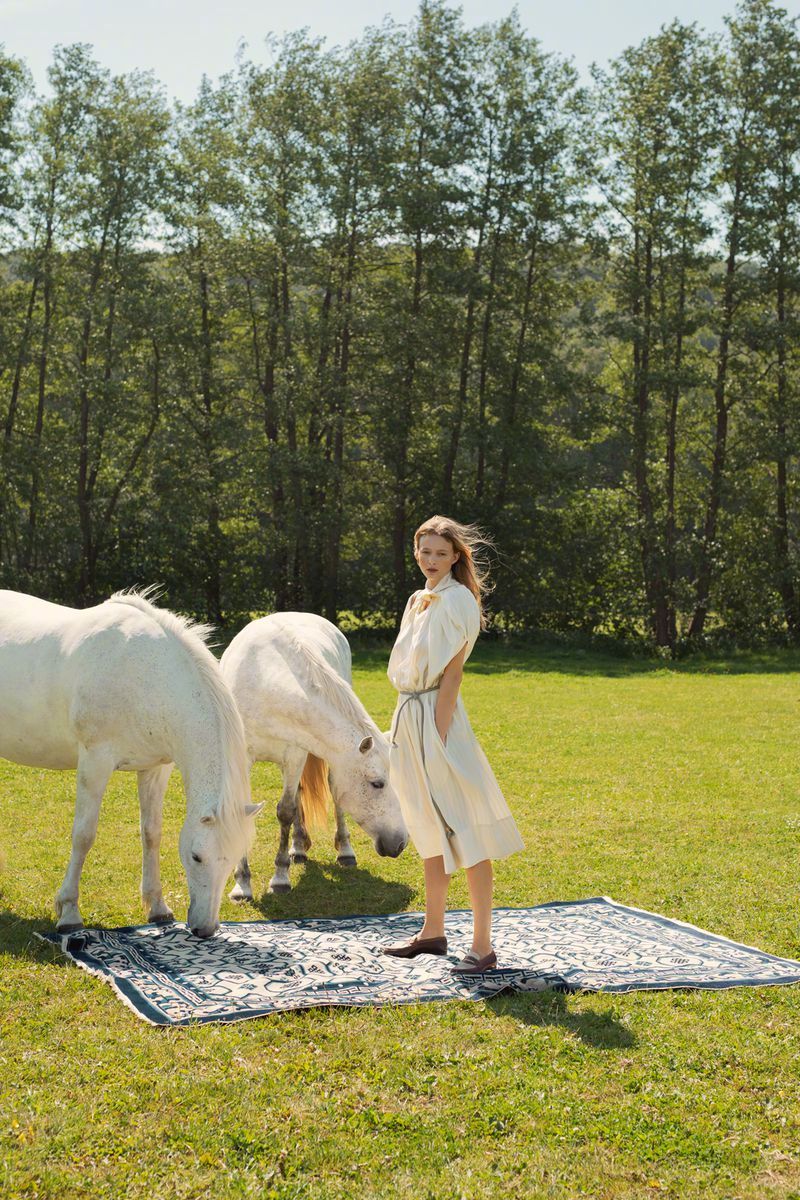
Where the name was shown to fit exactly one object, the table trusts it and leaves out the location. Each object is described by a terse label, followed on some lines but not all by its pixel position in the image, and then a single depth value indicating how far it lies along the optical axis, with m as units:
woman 5.39
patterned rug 4.95
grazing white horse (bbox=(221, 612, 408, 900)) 6.66
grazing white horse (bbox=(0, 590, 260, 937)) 5.64
